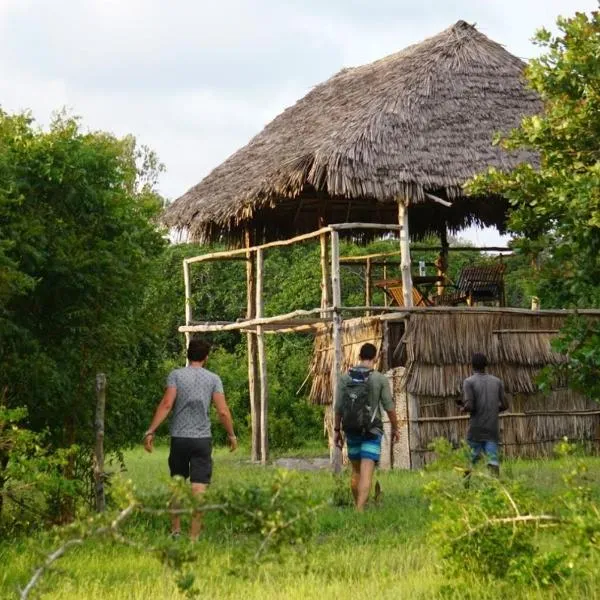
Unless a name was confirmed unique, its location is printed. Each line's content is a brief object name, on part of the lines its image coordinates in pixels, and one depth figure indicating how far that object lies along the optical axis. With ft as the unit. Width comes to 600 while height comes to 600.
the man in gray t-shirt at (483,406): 62.29
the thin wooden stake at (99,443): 51.88
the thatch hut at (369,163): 86.20
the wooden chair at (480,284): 91.38
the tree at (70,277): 50.92
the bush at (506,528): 35.18
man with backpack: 56.94
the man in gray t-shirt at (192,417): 49.66
